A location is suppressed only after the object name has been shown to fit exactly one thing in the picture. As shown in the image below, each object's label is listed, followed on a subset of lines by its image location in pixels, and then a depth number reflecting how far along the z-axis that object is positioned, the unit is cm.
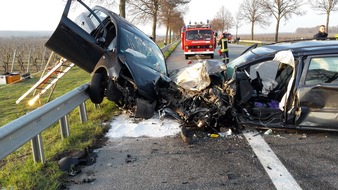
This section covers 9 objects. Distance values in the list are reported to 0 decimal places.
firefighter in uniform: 1530
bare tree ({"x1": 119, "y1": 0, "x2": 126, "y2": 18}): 1745
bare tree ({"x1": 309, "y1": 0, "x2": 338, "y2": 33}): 2911
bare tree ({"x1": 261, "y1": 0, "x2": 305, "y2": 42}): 3543
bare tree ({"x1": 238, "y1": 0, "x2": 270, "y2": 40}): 4696
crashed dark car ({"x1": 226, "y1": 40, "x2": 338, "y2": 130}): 469
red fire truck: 2070
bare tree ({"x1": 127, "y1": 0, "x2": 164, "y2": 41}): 2357
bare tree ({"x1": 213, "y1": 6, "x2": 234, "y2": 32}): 6899
